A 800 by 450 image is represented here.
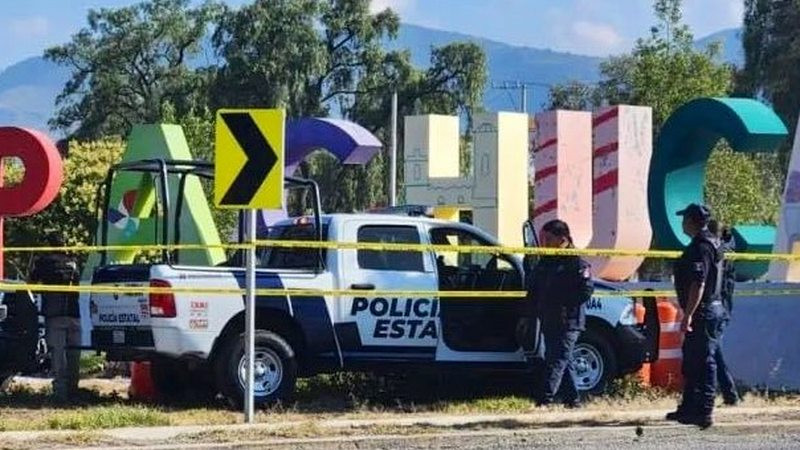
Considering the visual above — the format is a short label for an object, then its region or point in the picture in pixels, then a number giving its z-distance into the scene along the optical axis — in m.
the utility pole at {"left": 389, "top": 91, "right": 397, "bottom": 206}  40.91
